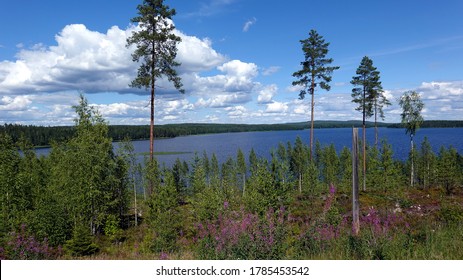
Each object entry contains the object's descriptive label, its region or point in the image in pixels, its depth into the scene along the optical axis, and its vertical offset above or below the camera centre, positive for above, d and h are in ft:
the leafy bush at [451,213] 42.86 -12.46
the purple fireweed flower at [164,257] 23.96 -9.94
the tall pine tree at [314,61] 91.66 +20.62
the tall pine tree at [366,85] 112.37 +16.56
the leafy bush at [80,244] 48.55 -18.69
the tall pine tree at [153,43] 61.98 +18.19
